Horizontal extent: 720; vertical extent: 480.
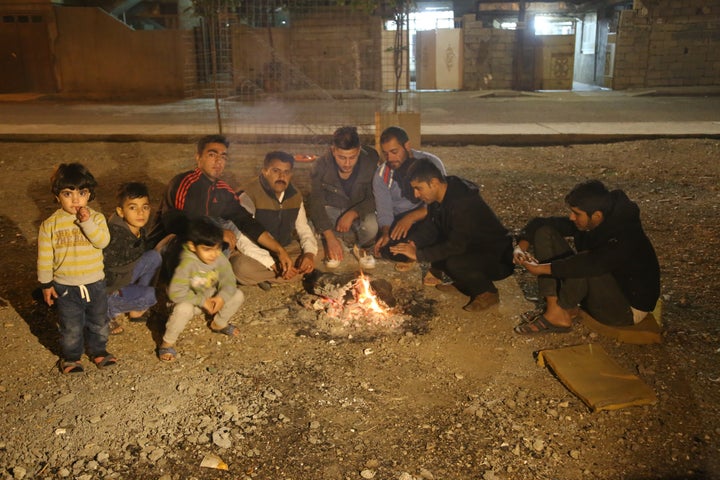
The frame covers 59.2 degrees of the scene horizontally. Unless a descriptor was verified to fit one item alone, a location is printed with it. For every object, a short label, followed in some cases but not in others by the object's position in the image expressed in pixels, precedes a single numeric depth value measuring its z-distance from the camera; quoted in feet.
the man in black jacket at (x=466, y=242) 16.51
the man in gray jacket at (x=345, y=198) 19.81
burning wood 15.94
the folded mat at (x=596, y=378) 12.09
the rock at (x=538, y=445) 11.07
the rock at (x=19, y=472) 10.40
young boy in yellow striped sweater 12.85
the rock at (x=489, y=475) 10.40
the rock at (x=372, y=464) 10.73
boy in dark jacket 14.69
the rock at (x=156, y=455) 10.85
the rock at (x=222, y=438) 11.23
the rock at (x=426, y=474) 10.45
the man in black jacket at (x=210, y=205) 16.72
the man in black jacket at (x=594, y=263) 13.85
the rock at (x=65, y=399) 12.56
